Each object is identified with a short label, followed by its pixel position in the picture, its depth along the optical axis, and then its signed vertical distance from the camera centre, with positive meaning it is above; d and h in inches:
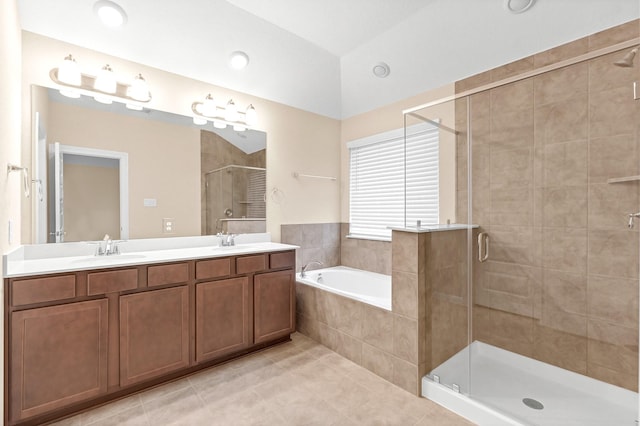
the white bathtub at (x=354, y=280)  129.6 -31.6
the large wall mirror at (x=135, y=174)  82.2 +13.0
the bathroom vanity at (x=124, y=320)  62.8 -28.3
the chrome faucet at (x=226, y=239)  112.3 -10.4
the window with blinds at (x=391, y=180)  116.0 +14.3
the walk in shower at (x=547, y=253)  72.1 -11.8
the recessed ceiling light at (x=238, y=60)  108.5 +57.1
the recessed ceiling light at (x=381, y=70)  119.8 +59.1
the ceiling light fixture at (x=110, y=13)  82.4 +57.2
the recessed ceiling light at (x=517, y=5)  82.3 +59.0
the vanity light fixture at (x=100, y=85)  83.3 +38.7
